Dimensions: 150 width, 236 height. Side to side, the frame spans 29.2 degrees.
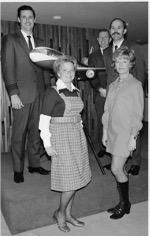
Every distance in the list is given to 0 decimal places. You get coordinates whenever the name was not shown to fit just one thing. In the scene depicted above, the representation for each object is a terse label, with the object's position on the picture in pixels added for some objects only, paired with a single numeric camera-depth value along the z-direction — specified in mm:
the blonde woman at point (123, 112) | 2035
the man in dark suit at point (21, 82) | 2271
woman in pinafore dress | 1871
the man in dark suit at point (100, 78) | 2855
